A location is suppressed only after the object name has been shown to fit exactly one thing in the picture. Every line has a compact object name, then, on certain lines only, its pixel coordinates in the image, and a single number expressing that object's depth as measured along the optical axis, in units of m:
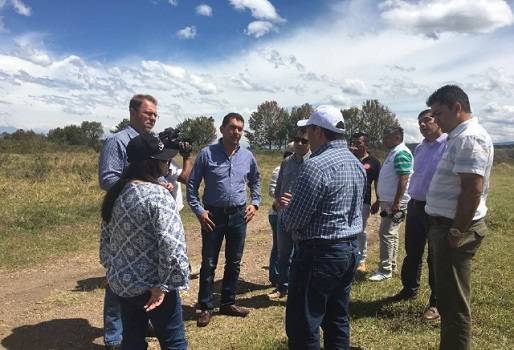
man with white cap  3.08
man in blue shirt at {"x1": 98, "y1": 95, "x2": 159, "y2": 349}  4.00
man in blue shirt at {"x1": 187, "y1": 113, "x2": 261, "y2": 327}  4.89
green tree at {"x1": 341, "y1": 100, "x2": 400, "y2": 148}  64.88
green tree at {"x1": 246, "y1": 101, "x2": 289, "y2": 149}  67.50
